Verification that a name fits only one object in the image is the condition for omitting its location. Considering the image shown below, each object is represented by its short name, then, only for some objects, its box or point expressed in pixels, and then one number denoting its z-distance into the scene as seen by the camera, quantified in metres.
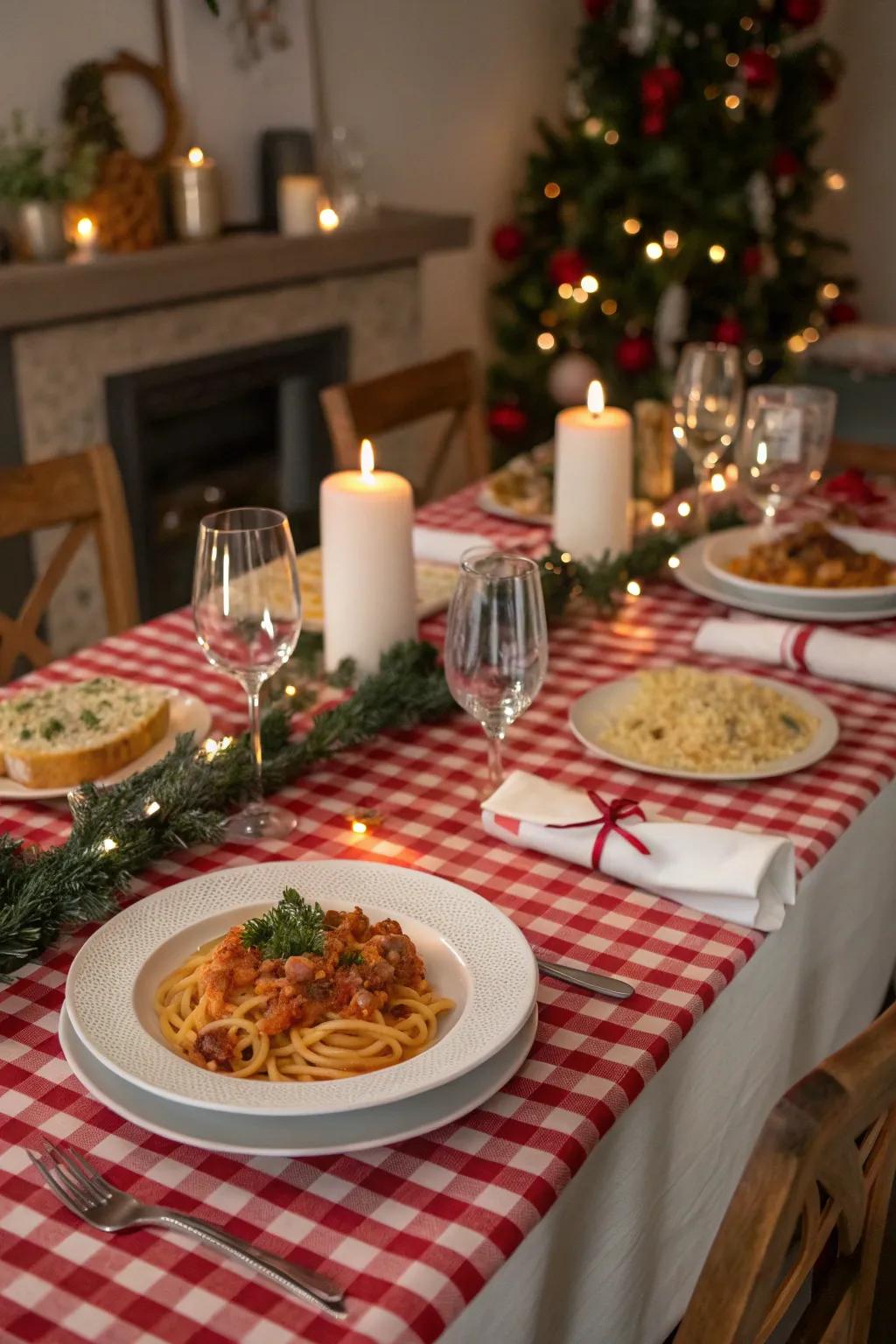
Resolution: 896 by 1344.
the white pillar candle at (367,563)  1.47
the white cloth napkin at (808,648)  1.49
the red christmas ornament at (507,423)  3.89
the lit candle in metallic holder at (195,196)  3.05
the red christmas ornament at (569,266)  3.90
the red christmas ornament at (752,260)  4.01
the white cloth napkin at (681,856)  1.07
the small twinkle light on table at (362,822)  1.22
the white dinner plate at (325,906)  0.81
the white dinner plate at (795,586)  1.66
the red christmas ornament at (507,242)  4.12
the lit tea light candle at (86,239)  2.87
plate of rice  1.30
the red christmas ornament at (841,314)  4.62
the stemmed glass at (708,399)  1.96
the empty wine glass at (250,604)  1.18
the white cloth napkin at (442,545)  1.86
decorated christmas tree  3.85
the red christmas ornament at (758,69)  3.81
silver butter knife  0.97
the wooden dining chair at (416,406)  2.35
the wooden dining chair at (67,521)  1.84
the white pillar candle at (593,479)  1.79
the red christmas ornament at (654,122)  3.76
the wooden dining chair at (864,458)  2.56
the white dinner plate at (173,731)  1.24
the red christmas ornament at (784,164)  4.11
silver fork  0.72
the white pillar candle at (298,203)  3.27
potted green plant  2.71
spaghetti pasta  0.86
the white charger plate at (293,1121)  0.79
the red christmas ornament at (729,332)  3.99
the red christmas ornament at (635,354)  3.96
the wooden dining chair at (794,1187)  0.68
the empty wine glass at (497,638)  1.12
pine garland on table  1.03
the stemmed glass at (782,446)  1.80
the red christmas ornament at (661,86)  3.71
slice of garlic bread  1.25
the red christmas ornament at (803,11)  3.94
